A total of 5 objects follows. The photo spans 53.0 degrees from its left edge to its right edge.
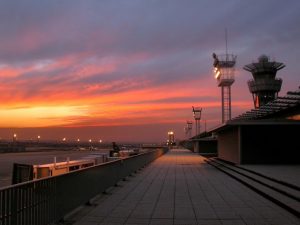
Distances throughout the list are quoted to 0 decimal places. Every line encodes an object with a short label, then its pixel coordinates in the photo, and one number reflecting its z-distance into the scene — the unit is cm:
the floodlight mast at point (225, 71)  4115
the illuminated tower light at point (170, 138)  9476
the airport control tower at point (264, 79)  7280
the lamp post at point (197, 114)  6636
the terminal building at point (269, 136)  1747
